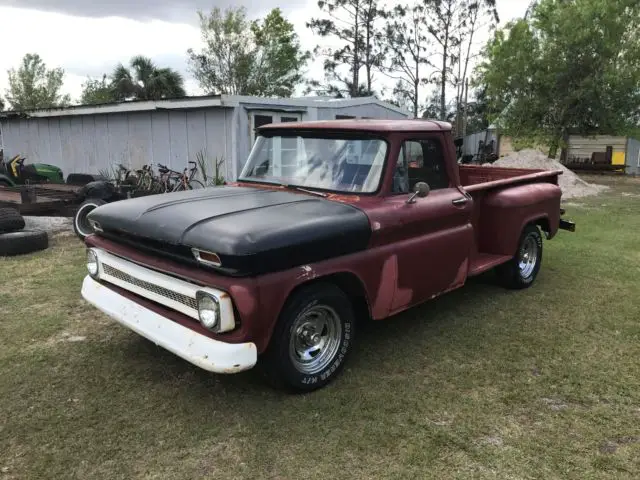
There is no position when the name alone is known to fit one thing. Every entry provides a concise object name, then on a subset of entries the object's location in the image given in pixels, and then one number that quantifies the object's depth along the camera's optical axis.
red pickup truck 3.07
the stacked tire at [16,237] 7.06
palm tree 34.00
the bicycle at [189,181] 12.18
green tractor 12.81
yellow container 23.62
